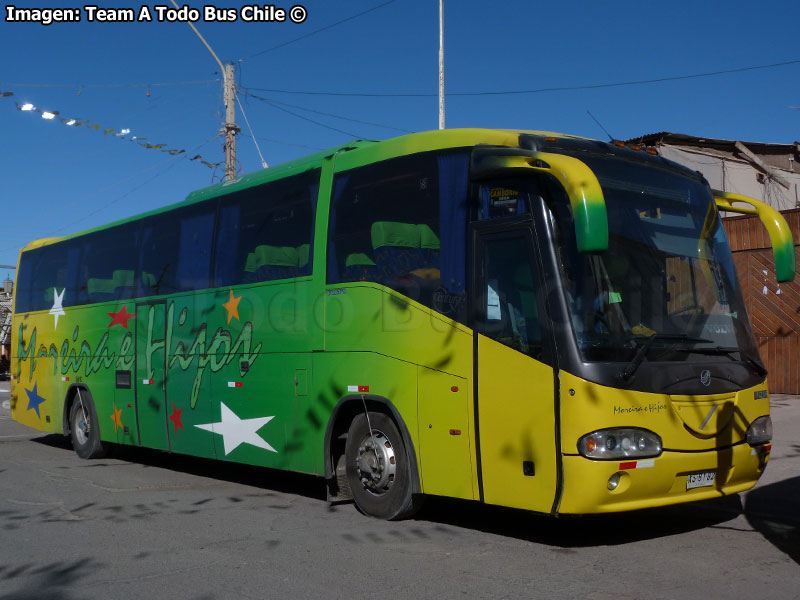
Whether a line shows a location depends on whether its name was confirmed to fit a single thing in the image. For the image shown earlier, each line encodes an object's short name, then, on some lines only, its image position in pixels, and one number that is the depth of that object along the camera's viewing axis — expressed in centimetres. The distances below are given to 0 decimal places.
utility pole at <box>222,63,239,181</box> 2328
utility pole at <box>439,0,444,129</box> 2011
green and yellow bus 641
